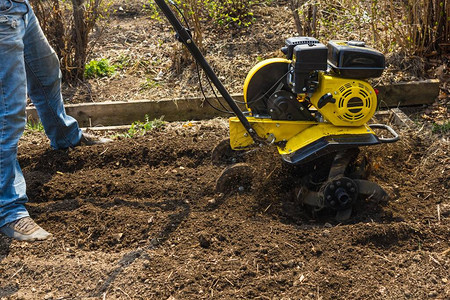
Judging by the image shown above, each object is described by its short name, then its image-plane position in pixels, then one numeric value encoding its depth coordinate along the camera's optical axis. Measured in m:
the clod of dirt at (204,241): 3.26
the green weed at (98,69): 6.13
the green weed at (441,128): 4.46
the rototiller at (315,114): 3.36
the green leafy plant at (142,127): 4.89
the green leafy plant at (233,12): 6.54
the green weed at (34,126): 5.10
